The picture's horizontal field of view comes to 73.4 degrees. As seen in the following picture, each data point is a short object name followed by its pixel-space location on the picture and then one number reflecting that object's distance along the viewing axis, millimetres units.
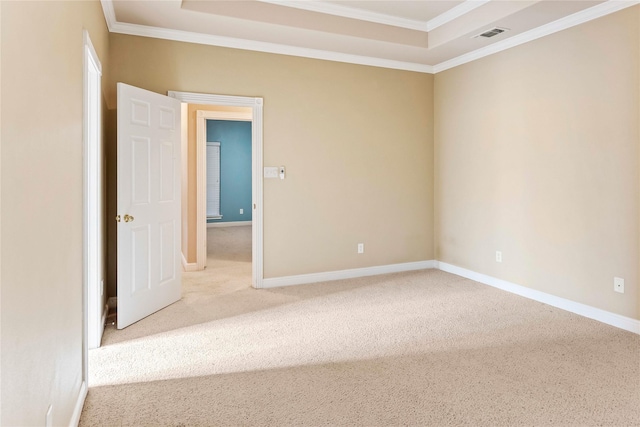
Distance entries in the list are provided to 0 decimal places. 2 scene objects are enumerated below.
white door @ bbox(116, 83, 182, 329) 3416
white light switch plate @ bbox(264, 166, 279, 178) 4566
